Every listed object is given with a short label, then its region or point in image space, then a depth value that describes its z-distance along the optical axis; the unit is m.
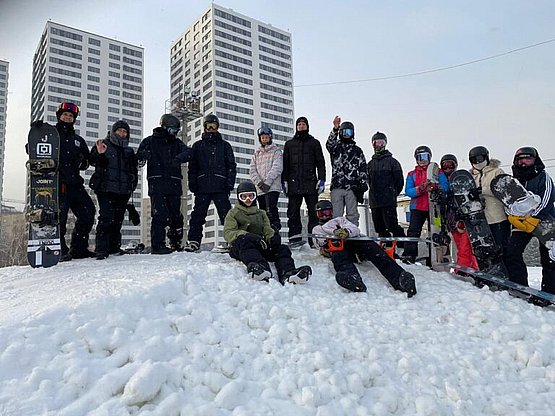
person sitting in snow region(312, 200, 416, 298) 4.64
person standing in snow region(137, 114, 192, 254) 6.50
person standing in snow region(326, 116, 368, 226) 6.71
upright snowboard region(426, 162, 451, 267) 5.92
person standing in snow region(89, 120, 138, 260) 6.23
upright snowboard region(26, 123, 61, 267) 5.54
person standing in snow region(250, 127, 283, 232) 6.77
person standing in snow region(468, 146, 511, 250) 5.57
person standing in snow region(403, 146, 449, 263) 6.25
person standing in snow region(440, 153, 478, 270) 5.86
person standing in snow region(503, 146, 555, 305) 4.96
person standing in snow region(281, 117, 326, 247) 6.75
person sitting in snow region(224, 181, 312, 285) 4.51
